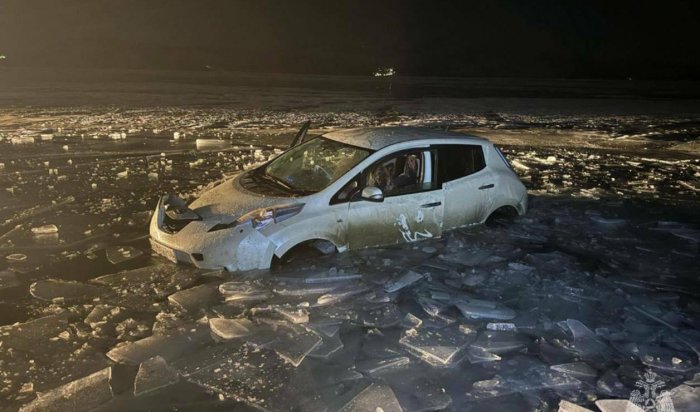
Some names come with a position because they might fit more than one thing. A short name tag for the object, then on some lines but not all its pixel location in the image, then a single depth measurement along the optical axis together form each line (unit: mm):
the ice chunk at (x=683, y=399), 4035
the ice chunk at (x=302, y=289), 5723
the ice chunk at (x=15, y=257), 6480
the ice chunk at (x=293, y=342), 4664
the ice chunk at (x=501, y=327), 5234
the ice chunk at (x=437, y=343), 4688
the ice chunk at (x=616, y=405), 3992
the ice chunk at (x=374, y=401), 3953
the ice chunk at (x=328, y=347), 4711
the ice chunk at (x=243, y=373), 4082
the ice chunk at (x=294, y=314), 5234
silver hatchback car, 5914
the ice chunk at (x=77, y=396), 3887
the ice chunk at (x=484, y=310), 5469
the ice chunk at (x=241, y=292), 5605
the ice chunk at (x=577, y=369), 4492
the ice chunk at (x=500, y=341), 4891
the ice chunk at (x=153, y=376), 4188
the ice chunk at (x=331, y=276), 5995
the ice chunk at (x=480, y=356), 4707
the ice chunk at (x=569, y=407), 3978
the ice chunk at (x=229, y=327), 4965
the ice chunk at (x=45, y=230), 7391
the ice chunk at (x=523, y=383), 4238
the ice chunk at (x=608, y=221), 8562
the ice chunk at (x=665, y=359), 4641
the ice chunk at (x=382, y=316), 5289
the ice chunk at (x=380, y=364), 4500
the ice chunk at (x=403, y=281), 6032
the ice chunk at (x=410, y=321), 5234
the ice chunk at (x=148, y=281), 5656
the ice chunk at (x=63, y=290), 5574
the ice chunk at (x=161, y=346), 4582
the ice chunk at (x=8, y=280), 5811
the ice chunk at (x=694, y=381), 4367
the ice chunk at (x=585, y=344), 4828
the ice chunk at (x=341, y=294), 5633
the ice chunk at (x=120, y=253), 6573
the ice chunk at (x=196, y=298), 5438
